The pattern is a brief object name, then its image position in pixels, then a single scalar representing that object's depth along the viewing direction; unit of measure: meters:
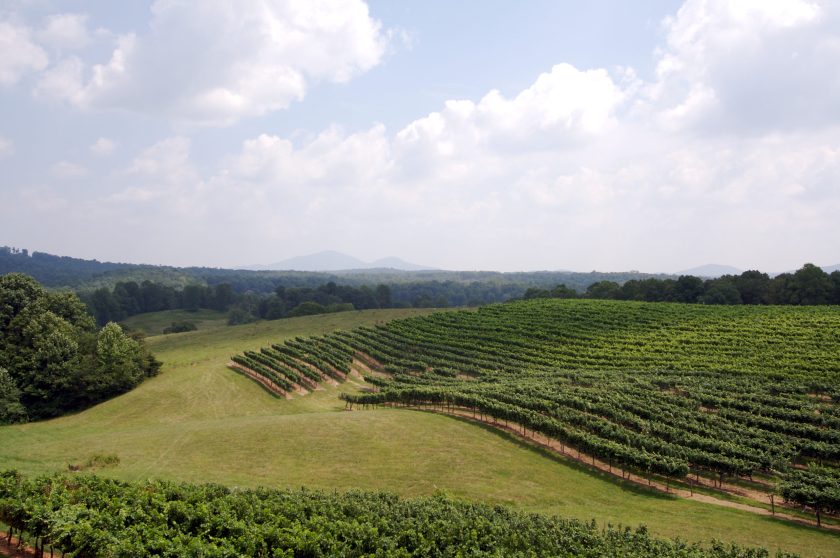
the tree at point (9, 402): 53.12
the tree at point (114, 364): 59.81
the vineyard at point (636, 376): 36.59
